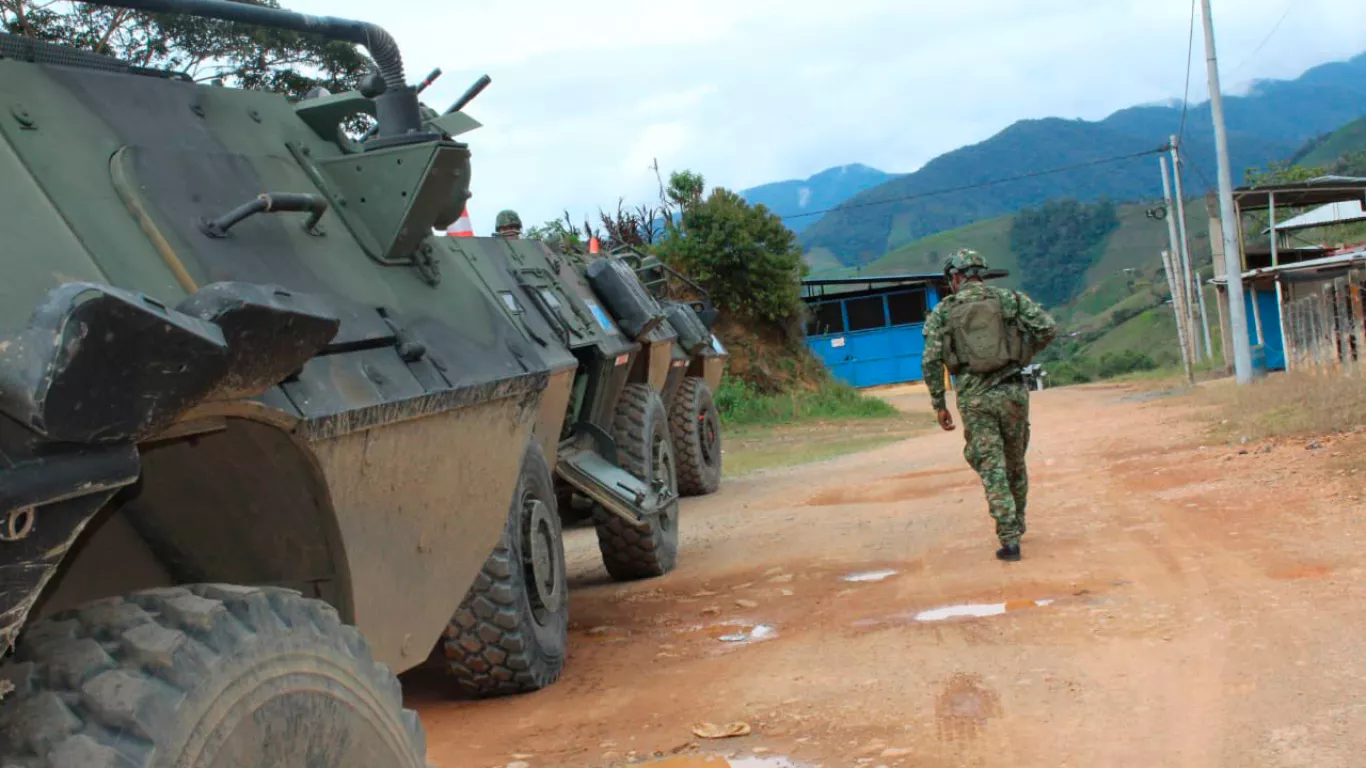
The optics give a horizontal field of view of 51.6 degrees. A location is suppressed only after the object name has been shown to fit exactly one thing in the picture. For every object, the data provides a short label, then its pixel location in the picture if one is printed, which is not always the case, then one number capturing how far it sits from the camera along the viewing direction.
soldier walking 7.43
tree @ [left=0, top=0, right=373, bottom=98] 16.47
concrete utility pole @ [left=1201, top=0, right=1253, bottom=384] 20.48
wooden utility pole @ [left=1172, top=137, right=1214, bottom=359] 30.70
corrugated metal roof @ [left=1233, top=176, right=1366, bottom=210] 21.53
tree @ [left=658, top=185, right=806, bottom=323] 27.03
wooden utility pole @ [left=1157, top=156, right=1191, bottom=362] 26.72
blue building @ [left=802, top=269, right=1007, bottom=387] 35.19
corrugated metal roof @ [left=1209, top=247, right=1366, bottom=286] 18.50
